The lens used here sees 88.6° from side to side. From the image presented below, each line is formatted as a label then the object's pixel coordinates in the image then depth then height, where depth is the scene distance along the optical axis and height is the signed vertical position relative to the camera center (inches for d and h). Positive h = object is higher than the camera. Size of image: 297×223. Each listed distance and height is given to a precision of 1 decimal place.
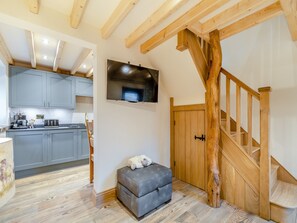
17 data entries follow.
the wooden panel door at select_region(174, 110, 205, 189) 103.9 -27.0
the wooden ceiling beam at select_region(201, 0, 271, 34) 63.2 +44.3
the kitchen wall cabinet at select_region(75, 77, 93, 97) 159.0 +26.0
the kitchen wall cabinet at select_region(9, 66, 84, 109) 126.1 +20.9
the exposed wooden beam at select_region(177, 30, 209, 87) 79.8 +34.3
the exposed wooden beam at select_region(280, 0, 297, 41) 59.2 +41.4
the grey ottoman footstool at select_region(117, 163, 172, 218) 73.3 -39.8
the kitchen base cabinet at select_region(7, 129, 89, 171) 119.6 -30.9
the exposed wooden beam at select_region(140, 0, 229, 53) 60.6 +41.8
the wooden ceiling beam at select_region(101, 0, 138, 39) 62.5 +43.5
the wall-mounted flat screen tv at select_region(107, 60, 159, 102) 87.8 +17.9
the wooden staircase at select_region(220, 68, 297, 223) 72.3 -35.1
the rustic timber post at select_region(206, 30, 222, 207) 84.0 -4.2
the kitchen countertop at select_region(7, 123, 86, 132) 120.8 -14.8
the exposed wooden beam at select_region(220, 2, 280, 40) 67.6 +44.4
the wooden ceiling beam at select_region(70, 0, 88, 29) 62.4 +43.8
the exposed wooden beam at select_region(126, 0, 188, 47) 61.2 +42.7
